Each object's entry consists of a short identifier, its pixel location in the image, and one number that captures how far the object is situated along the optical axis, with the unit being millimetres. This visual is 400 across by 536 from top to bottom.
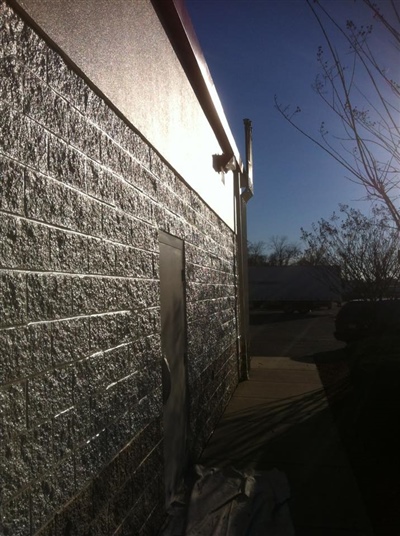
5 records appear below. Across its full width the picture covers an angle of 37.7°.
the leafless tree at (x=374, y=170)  5254
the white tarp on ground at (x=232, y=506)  4578
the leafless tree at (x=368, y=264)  15501
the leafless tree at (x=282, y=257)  84006
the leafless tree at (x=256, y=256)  80500
